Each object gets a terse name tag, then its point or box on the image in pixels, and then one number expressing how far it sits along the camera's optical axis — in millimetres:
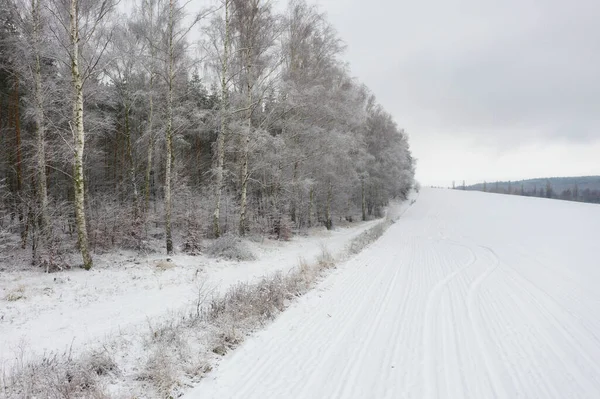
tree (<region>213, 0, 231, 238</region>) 12398
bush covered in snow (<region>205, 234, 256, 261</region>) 11312
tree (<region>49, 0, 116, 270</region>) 8492
